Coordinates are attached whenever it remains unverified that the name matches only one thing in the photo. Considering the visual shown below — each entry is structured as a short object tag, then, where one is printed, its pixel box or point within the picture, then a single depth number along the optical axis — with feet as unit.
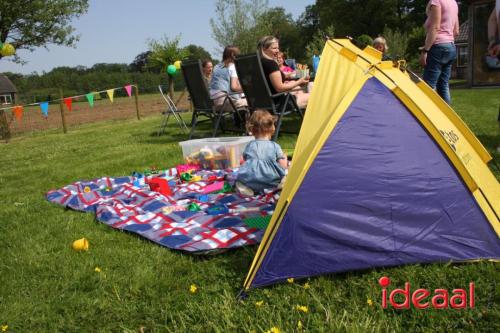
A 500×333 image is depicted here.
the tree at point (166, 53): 55.62
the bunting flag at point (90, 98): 41.31
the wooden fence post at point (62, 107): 38.84
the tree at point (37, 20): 50.21
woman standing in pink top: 15.24
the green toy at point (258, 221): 9.45
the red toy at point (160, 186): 12.92
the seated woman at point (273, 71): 17.98
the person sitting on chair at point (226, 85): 21.84
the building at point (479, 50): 51.67
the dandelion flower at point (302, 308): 6.26
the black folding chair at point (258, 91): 17.80
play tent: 6.98
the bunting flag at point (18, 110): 35.89
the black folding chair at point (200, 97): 21.33
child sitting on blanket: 11.96
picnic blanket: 9.05
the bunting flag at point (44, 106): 38.22
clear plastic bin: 15.66
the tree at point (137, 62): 222.24
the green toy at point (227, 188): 12.98
